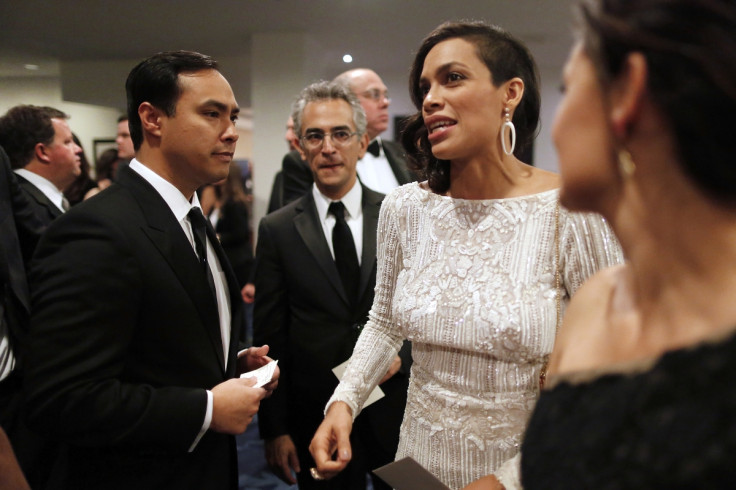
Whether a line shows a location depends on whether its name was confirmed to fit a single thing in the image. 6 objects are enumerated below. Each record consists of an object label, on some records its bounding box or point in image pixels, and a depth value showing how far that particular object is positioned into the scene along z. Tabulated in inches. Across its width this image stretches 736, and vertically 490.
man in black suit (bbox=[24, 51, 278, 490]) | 50.5
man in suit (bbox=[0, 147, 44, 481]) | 84.8
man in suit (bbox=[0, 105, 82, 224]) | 131.1
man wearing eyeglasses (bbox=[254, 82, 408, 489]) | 87.0
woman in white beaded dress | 53.9
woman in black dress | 23.0
